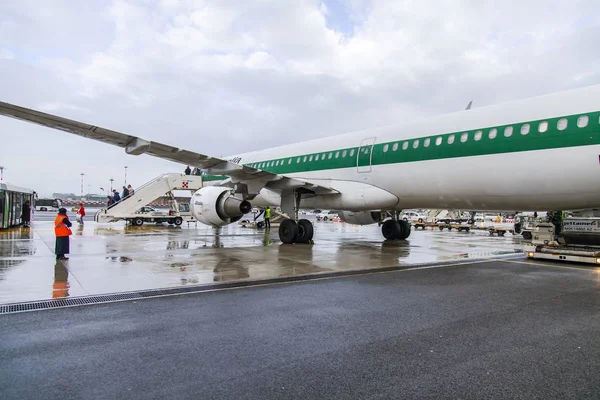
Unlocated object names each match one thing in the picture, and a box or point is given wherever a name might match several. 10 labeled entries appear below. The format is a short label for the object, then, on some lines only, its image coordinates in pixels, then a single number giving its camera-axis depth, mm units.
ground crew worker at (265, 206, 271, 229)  24188
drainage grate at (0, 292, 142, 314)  4949
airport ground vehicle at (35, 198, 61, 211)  73881
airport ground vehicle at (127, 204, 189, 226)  24672
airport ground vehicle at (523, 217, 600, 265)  9328
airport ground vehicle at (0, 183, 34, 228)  17786
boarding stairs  22438
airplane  8375
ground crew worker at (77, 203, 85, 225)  24484
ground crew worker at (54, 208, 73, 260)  8961
